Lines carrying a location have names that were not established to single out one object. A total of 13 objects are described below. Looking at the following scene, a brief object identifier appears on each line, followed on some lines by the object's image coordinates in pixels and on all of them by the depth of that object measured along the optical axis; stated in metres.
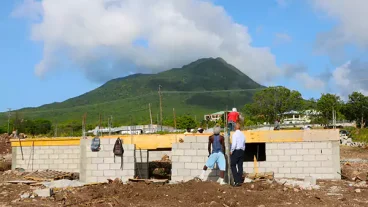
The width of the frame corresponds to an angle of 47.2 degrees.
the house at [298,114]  65.50
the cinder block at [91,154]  11.89
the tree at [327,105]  59.69
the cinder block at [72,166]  15.60
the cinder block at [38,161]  15.84
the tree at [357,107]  66.43
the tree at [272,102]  62.56
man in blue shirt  10.27
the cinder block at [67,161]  15.65
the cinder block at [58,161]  15.72
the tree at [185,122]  67.94
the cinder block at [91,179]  11.81
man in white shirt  10.20
